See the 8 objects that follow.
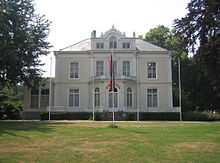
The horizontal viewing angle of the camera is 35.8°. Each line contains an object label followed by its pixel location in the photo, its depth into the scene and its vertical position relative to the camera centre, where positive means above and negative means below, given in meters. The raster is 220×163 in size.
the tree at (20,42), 31.13 +5.92
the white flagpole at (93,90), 39.67 +1.56
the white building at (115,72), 43.66 +3.86
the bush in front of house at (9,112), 41.01 -1.13
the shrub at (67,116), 39.78 -1.54
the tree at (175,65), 57.41 +6.41
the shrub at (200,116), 39.75 -1.56
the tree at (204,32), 18.73 +4.17
